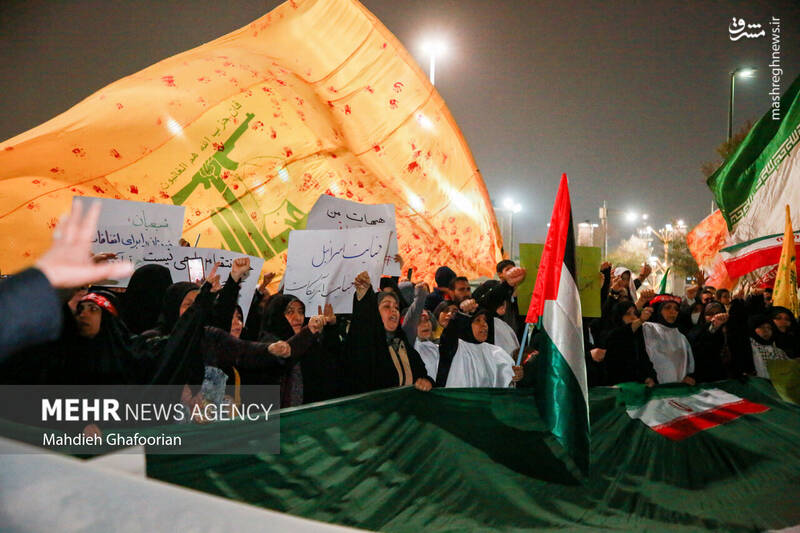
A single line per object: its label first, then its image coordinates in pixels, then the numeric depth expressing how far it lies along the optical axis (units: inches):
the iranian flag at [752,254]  385.7
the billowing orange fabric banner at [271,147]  262.8
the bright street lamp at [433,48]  633.6
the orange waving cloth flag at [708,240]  534.3
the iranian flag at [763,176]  405.1
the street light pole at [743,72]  758.3
